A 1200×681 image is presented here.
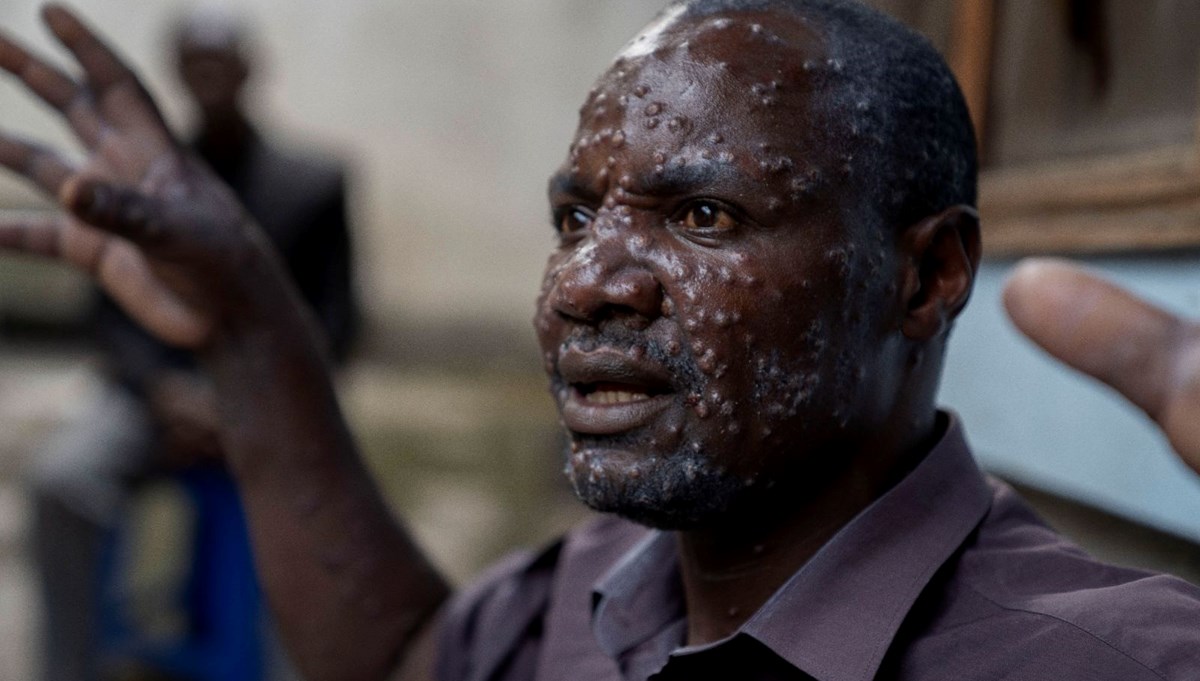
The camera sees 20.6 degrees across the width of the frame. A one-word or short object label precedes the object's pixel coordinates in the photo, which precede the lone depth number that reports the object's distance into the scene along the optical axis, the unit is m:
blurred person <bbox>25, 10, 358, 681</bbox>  2.40
